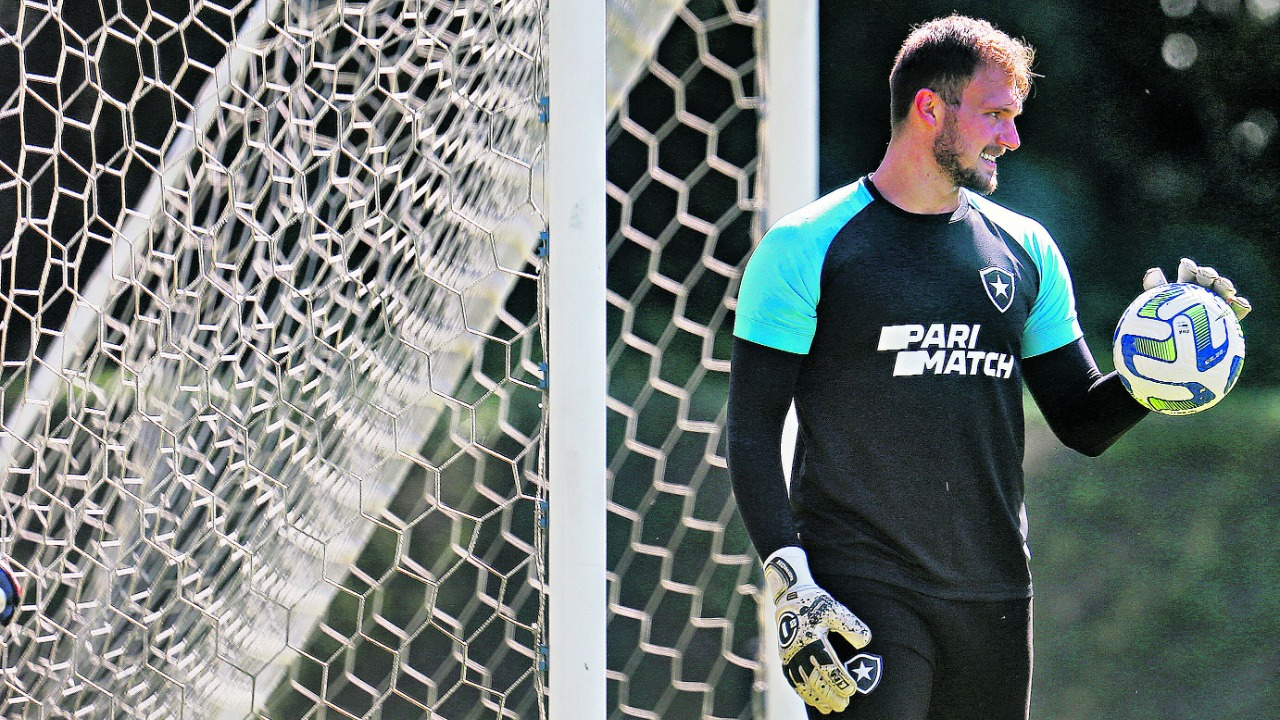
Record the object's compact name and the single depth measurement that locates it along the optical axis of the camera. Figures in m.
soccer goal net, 21.62
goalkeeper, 20.92
